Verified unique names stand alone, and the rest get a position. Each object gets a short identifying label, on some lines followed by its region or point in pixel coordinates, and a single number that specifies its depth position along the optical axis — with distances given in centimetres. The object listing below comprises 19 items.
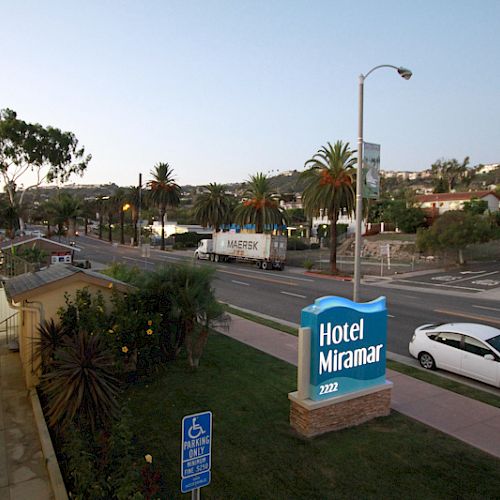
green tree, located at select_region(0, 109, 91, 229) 4250
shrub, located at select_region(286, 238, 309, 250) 6275
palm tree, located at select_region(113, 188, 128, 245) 8322
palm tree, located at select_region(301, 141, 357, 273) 3575
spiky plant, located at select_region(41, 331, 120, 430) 751
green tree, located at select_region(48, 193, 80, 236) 5469
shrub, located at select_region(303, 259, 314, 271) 4256
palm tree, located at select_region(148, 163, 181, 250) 6581
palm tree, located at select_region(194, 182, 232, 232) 5747
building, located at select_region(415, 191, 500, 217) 7331
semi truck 4328
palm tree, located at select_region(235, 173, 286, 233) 4628
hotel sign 800
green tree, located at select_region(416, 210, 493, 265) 3728
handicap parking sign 417
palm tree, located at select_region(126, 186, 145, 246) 7577
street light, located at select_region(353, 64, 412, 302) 1324
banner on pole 1309
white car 1113
